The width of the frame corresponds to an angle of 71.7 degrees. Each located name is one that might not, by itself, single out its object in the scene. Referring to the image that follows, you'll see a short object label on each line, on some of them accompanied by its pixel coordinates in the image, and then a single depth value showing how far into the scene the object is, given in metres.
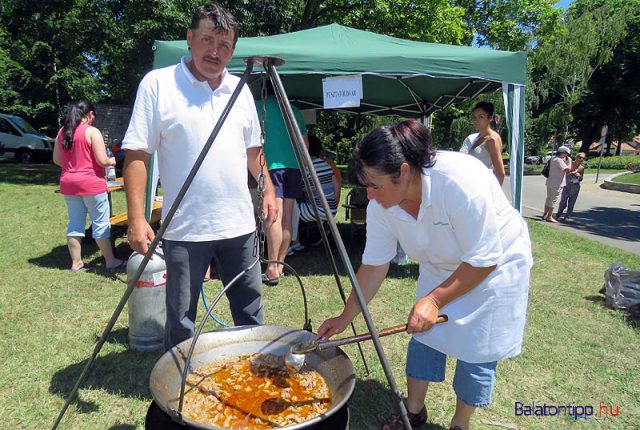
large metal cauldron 1.64
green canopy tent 4.38
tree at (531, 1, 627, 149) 25.59
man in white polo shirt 1.93
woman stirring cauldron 1.60
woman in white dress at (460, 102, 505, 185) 4.49
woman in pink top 4.23
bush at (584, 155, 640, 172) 25.48
